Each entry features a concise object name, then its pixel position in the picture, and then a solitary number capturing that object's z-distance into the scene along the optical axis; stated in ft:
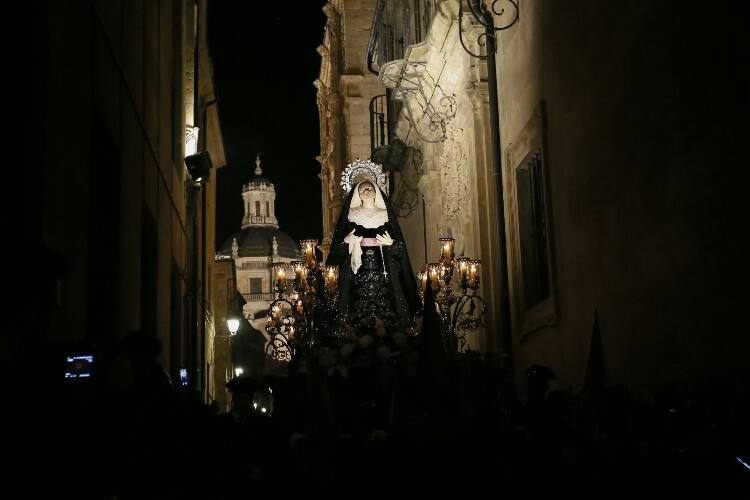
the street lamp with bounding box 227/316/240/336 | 80.47
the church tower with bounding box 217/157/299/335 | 398.21
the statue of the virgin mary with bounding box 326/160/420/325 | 49.49
